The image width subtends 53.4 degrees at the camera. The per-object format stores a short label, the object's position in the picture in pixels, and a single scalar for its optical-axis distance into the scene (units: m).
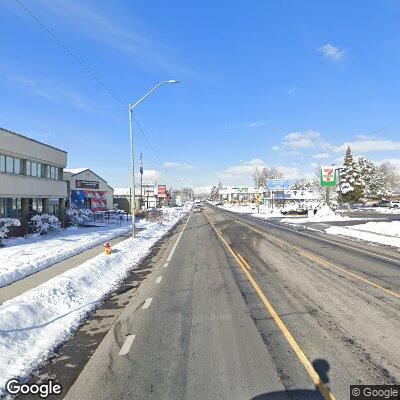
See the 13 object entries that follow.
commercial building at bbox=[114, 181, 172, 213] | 88.88
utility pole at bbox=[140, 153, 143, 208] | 61.47
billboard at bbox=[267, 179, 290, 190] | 100.31
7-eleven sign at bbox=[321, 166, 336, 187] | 56.38
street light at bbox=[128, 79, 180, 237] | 26.09
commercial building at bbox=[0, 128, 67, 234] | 26.73
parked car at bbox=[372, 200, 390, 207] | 82.82
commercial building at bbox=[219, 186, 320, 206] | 124.14
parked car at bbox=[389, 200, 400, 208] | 79.29
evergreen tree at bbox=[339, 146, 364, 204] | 89.75
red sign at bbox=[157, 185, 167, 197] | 152.62
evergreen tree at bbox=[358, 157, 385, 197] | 103.50
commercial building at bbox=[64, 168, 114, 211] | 57.91
